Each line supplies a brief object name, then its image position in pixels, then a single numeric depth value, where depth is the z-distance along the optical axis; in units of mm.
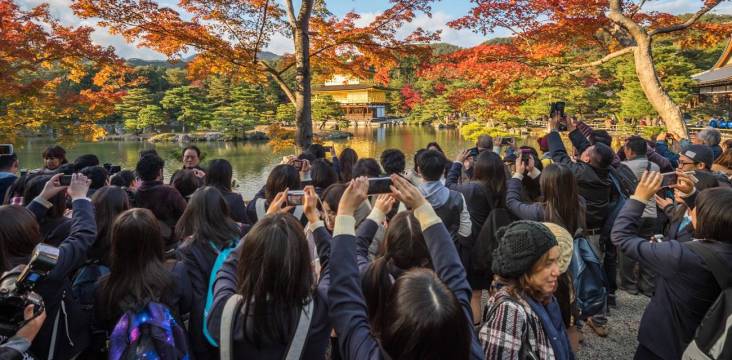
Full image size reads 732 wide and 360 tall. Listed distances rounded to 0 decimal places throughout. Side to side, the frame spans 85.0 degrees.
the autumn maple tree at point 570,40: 6207
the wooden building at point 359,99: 41375
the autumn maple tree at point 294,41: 5344
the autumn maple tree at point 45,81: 5594
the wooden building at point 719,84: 14834
